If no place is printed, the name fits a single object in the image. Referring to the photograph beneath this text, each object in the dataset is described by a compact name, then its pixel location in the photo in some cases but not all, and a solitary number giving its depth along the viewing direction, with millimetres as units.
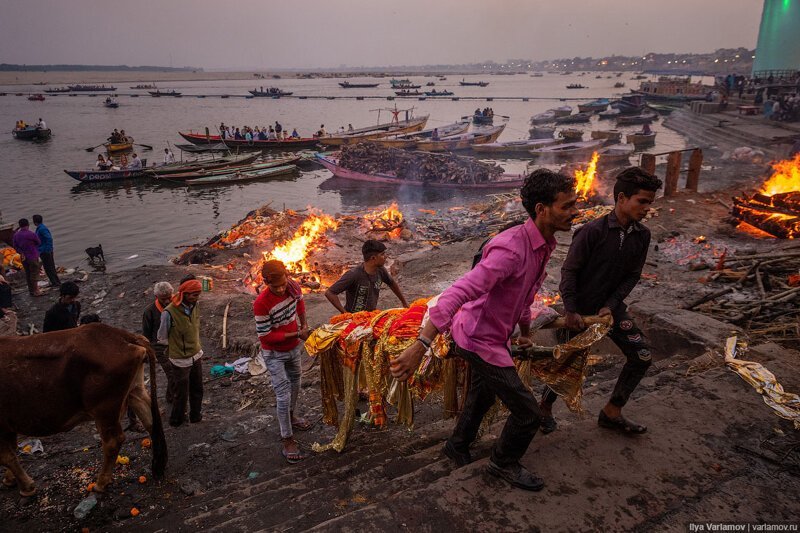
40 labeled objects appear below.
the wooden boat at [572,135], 34303
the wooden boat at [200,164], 26859
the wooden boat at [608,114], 52188
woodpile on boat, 23281
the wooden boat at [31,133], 43250
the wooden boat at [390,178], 22719
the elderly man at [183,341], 4941
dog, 15422
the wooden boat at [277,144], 37000
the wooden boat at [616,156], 25375
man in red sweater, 4168
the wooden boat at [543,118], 51938
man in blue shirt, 11699
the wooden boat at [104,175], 26080
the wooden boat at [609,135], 33219
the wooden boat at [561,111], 54688
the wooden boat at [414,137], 34125
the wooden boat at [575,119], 51975
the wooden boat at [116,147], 34781
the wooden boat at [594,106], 56781
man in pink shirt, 2523
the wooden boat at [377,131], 37344
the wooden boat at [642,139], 32969
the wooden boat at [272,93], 92644
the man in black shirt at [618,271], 3299
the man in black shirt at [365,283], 5008
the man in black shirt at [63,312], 6359
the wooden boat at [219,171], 26625
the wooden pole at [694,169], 13609
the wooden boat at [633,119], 49394
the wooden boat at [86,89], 114225
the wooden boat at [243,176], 26141
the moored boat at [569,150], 29766
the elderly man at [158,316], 5297
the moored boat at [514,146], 33250
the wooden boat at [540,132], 40781
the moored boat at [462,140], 33906
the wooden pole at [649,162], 12941
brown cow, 3887
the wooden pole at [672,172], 13148
